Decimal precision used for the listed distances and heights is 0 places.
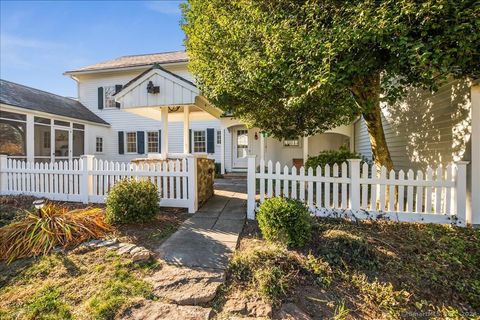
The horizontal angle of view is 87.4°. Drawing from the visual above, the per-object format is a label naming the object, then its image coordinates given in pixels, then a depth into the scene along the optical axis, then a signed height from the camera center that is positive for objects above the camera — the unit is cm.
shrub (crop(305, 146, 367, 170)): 790 -9
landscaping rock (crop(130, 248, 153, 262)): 341 -139
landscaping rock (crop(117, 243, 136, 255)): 357 -136
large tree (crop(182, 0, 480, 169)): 300 +150
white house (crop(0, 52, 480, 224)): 518 +113
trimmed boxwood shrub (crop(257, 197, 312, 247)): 358 -99
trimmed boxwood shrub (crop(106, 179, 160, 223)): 441 -87
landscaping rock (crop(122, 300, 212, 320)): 241 -155
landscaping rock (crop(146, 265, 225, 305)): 268 -148
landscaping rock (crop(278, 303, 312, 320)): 244 -157
